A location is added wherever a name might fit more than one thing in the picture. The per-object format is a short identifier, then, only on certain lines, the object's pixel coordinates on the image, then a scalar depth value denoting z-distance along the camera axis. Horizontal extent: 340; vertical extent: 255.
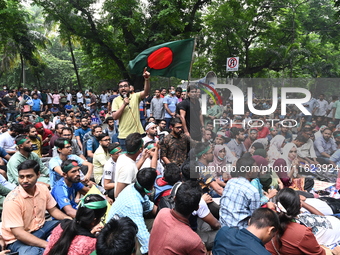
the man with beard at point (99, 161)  5.38
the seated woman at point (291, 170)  4.85
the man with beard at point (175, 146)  5.21
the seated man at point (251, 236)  2.29
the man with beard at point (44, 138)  7.81
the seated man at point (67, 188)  3.59
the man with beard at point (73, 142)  5.59
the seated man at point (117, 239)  2.01
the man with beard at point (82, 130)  7.91
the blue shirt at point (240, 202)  3.19
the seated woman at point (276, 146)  5.48
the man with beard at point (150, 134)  5.87
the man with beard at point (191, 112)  6.11
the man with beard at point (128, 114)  4.96
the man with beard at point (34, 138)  6.62
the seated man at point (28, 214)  3.00
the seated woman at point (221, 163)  4.83
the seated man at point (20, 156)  4.63
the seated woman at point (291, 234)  2.67
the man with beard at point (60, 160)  4.34
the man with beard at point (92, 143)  6.62
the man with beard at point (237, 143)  6.07
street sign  10.61
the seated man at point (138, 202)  3.06
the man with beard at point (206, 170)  4.39
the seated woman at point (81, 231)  2.26
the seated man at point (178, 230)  2.41
